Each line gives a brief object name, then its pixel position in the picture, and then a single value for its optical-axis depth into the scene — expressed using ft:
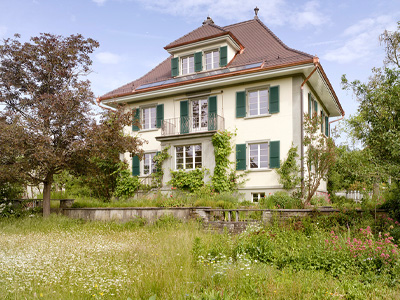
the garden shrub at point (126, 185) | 59.47
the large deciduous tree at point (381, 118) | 22.30
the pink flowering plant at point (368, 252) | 18.20
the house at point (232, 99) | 50.31
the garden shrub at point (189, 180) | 53.21
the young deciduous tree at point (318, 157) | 42.19
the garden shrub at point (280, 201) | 40.60
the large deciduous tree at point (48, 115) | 37.01
